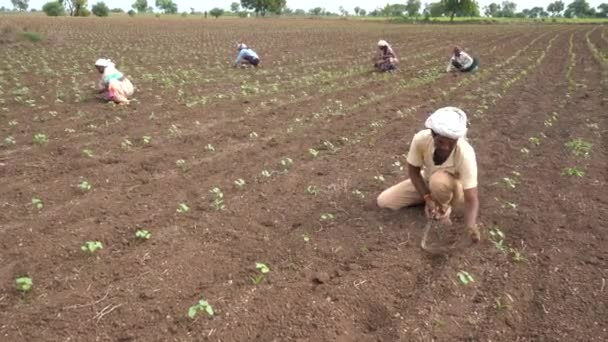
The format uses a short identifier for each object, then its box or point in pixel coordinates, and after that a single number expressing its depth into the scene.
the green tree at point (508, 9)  105.66
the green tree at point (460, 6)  72.69
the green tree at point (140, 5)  125.11
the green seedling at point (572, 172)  6.07
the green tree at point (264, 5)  85.81
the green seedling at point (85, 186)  5.48
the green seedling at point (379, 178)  5.90
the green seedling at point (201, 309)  3.38
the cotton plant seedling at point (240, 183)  5.68
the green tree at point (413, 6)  107.25
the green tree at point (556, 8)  124.12
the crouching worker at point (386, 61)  14.51
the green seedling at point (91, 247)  4.14
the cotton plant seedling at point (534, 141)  7.44
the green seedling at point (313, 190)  5.57
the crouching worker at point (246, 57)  15.55
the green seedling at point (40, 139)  7.16
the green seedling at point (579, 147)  6.90
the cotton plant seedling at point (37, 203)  5.03
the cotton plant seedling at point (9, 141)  7.09
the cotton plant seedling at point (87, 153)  6.61
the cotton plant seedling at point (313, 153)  6.81
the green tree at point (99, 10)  68.56
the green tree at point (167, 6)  132.25
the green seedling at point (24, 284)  3.66
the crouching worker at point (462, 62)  14.43
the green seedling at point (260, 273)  3.86
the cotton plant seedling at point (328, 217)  4.92
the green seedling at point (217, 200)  5.11
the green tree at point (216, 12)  86.60
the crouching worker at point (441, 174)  3.83
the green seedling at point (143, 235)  4.42
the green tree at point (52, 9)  64.06
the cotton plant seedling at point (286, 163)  6.38
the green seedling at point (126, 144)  7.00
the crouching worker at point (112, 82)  9.60
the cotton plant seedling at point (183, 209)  4.94
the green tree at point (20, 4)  138.50
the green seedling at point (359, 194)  5.51
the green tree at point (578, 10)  100.29
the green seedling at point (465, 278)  3.84
